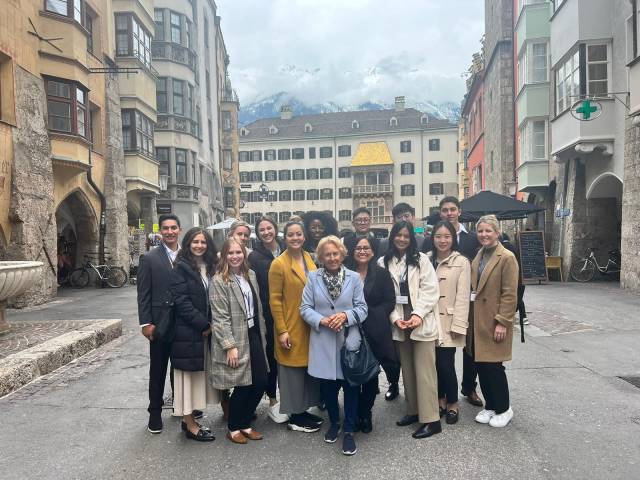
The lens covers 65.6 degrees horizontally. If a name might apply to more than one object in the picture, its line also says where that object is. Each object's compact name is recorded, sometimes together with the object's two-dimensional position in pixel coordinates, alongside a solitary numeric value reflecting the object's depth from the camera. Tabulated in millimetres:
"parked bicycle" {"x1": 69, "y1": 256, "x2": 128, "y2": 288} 17281
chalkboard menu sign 15945
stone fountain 7332
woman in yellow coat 4273
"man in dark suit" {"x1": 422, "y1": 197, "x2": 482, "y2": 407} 5098
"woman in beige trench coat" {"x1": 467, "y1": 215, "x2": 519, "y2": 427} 4410
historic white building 65750
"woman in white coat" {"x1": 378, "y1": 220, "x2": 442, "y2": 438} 4344
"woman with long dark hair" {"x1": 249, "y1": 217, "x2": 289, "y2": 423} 4676
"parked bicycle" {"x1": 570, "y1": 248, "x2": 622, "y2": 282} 16344
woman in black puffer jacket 4219
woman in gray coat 4156
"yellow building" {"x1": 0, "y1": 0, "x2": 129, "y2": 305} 12070
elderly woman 4109
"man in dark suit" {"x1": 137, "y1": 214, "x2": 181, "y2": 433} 4480
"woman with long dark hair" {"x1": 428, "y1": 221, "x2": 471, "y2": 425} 4523
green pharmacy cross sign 13680
